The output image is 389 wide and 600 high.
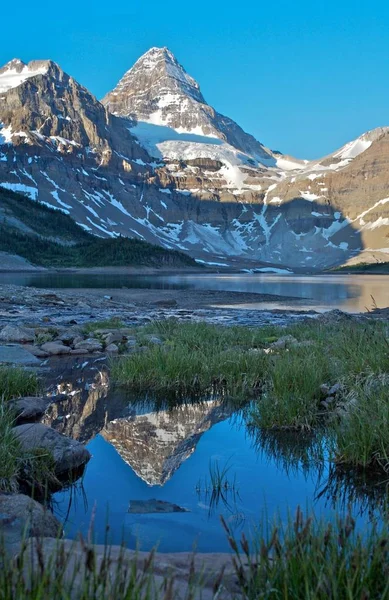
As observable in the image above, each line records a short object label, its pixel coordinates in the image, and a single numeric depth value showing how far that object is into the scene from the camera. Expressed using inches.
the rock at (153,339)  505.1
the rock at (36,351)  496.4
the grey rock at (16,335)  565.2
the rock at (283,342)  483.9
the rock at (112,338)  567.2
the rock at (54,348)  514.3
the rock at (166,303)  1328.7
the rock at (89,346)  534.4
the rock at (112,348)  526.9
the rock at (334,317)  733.8
